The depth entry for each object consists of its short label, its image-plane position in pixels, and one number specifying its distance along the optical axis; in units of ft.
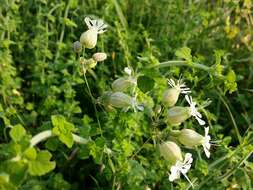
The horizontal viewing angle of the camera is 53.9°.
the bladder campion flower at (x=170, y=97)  0.48
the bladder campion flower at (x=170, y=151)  0.45
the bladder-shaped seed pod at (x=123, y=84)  0.49
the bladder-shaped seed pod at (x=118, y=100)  0.48
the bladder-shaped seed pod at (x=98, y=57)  0.51
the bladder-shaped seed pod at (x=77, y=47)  0.51
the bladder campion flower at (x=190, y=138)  0.46
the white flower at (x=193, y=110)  0.49
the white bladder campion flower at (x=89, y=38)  0.51
